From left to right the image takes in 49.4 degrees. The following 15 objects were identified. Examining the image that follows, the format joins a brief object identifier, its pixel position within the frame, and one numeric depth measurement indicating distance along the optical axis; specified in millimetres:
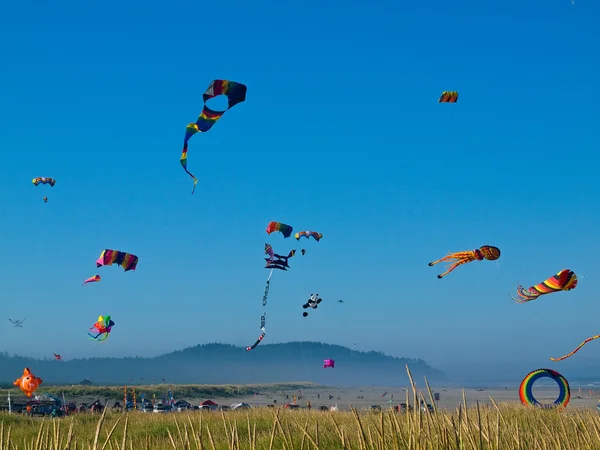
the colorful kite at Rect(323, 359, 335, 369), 43556
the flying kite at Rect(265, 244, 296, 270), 31203
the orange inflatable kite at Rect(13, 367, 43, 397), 26339
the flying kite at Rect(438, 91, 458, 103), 26558
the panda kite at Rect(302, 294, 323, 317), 33000
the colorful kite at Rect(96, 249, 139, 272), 31934
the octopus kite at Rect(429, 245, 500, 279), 20609
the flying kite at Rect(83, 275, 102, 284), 35819
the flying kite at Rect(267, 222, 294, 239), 33562
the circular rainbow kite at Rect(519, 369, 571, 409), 22562
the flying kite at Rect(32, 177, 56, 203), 41781
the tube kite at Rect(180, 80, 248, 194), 18562
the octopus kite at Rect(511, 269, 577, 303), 19219
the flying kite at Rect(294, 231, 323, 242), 39031
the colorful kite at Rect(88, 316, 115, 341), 36688
